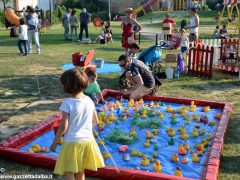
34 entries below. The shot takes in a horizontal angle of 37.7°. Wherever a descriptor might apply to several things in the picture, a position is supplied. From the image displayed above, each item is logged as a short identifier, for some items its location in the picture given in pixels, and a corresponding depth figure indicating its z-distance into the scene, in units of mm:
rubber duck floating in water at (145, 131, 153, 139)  5774
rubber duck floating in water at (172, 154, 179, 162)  4934
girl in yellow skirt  3465
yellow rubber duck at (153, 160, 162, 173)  4578
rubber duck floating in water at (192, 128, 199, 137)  5863
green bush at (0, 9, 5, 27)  35056
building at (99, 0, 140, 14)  58781
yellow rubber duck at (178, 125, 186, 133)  5987
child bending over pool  6527
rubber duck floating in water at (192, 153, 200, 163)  4934
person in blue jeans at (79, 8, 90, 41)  19312
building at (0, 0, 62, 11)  49625
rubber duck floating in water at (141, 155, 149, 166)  4801
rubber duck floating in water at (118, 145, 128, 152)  5247
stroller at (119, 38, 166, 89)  8969
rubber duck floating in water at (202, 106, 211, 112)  7137
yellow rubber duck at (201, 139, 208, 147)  5488
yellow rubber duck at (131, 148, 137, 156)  5105
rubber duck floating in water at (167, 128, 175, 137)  5898
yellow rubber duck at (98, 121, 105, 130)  6155
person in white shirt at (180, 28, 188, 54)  11638
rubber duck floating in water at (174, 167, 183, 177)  4383
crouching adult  7305
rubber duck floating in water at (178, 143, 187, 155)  5164
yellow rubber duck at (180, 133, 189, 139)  5750
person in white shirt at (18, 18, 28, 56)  13758
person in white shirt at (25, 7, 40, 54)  14572
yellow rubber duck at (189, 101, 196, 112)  7156
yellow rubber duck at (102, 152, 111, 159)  5011
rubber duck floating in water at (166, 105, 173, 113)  7121
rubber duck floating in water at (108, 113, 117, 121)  6620
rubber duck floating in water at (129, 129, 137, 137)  5828
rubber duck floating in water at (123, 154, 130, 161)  4957
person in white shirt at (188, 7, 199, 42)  12186
